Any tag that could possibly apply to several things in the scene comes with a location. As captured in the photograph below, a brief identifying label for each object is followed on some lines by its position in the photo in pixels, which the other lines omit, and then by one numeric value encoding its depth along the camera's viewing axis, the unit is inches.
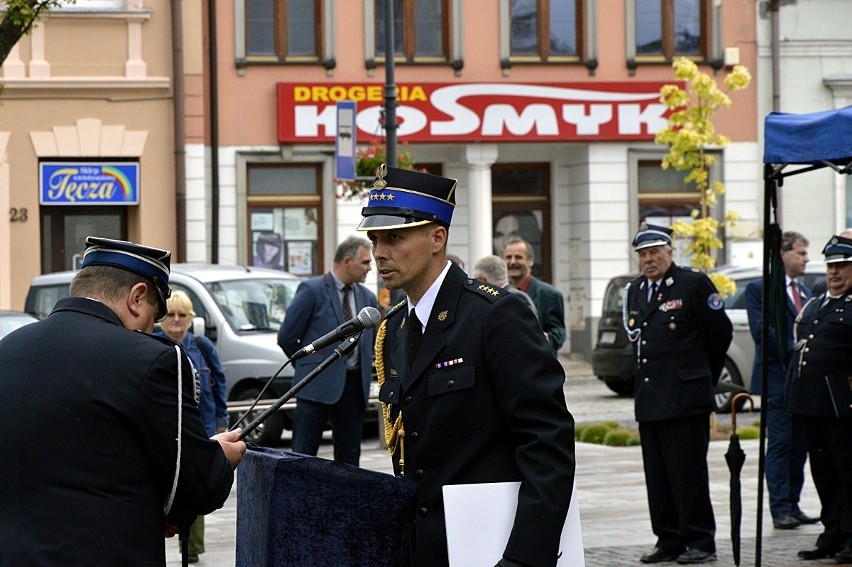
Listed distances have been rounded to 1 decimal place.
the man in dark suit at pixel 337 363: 438.9
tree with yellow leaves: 781.3
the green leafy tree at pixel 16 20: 562.6
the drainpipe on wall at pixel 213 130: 1131.3
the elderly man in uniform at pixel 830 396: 391.2
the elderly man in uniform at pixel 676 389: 390.3
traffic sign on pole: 770.2
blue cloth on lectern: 175.2
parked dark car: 830.5
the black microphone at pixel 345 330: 180.2
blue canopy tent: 349.7
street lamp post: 768.9
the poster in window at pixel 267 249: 1157.7
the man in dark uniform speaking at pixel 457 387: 173.5
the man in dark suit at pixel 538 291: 470.9
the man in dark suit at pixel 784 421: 444.5
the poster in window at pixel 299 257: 1162.6
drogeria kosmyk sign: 1145.4
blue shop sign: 1083.3
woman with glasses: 392.8
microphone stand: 176.4
